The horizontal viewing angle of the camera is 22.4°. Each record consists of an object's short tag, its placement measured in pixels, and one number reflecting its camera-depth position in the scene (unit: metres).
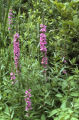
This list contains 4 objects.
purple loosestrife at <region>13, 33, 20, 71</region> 1.81
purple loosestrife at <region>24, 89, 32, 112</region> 1.80
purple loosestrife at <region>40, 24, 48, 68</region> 1.88
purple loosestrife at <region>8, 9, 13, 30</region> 2.47
